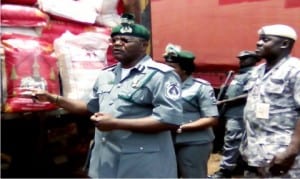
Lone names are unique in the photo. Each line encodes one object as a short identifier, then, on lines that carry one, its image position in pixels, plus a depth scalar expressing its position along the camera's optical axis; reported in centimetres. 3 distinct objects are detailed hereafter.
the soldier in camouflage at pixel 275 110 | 333
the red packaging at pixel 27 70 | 325
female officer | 463
